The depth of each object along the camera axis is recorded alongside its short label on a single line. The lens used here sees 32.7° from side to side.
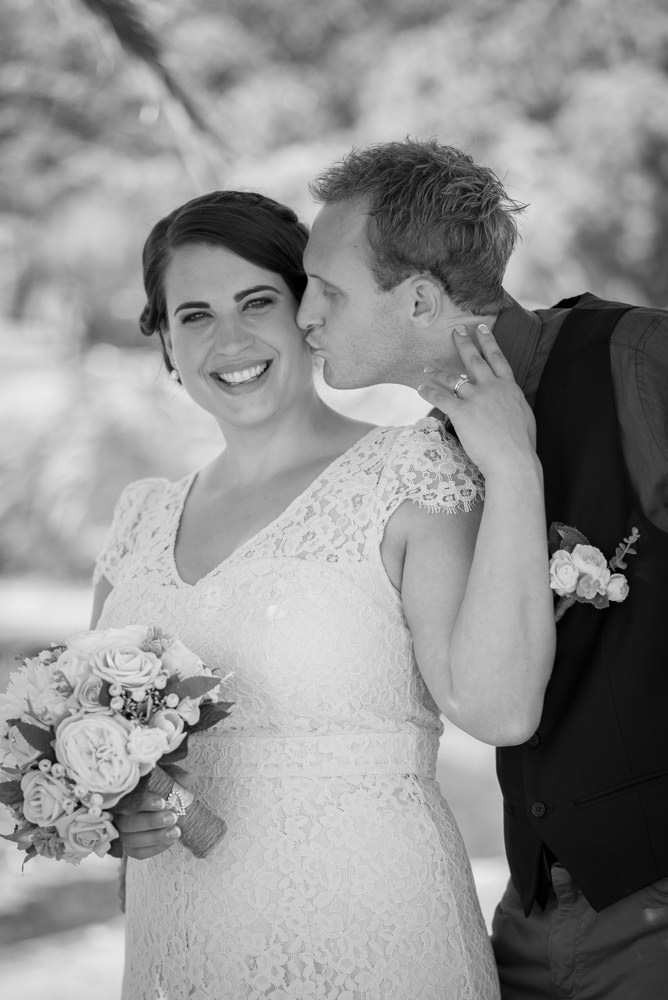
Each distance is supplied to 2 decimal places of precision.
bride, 2.27
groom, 2.24
